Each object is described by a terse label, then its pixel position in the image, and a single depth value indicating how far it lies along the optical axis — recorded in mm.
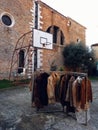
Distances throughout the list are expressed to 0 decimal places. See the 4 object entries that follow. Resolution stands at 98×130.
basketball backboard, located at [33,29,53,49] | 7499
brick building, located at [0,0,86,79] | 7719
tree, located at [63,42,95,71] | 10487
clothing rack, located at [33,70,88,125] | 2886
